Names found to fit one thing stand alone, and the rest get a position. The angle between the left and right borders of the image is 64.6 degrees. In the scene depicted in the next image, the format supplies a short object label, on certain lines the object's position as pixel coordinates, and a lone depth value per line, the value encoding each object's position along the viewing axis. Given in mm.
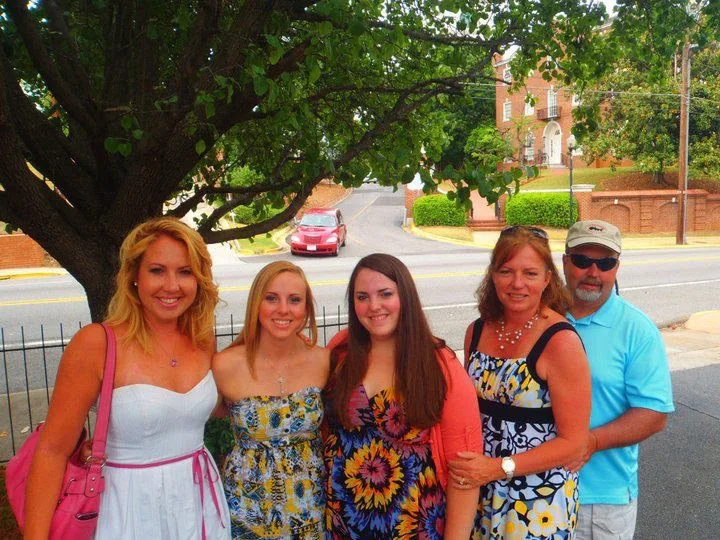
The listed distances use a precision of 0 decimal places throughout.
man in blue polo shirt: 2152
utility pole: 24109
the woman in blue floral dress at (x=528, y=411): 1986
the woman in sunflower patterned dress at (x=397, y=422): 1981
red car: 21656
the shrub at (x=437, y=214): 32125
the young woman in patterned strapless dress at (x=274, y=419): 2145
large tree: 2893
